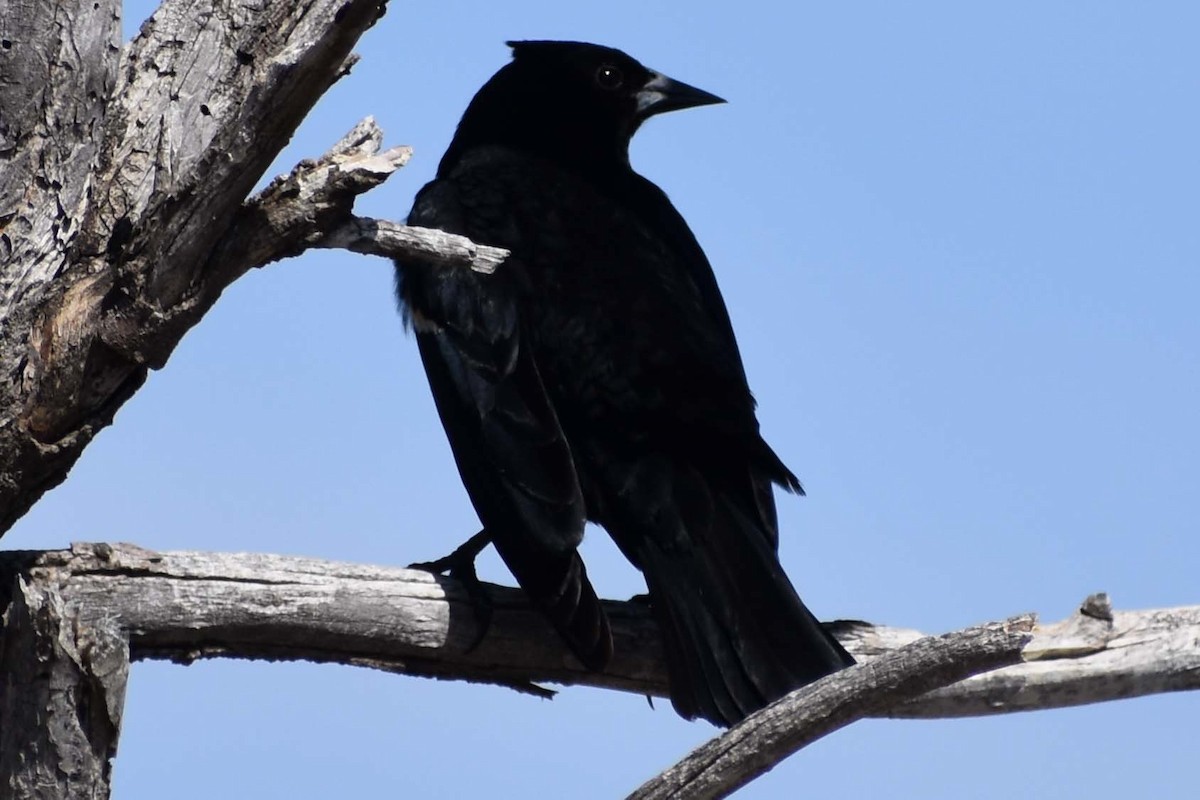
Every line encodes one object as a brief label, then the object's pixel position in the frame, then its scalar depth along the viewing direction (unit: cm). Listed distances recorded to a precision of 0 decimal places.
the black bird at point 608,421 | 807
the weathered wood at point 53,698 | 640
